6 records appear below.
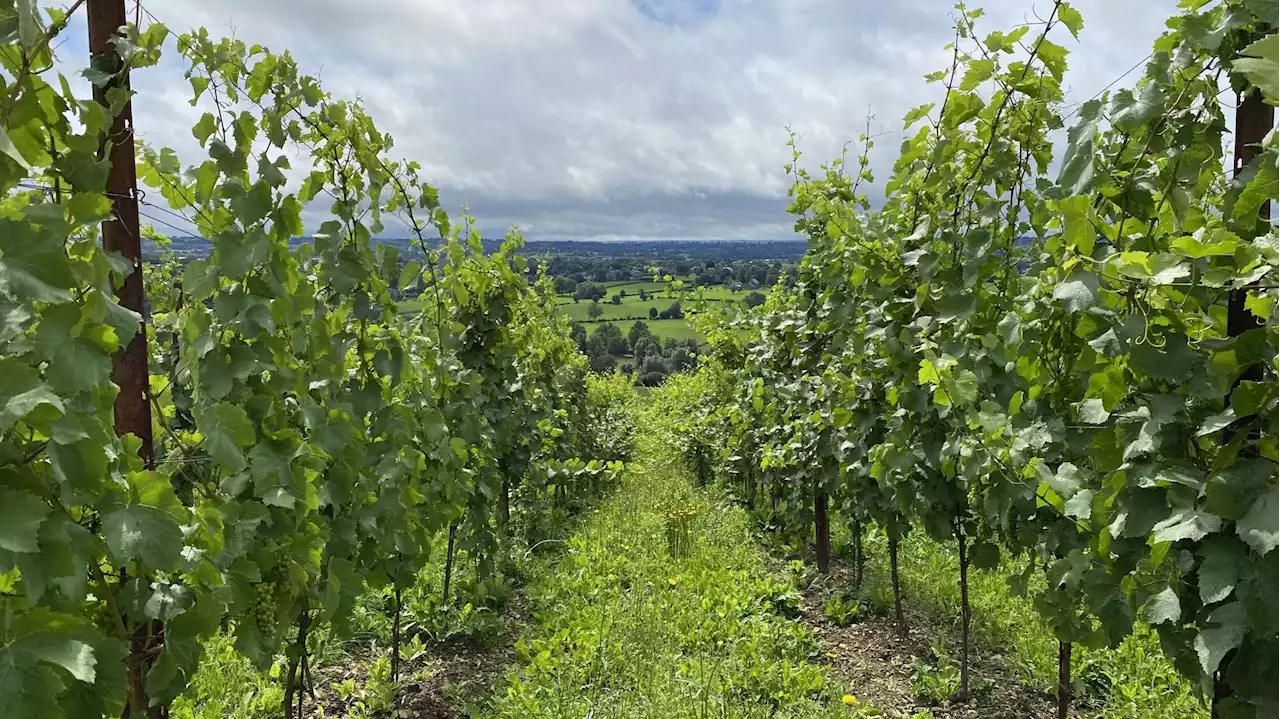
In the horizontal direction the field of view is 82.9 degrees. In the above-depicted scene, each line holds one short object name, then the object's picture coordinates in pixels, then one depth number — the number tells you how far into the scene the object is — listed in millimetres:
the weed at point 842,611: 4969
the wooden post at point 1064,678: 3070
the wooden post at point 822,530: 6035
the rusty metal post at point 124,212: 1659
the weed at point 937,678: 3873
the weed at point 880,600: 5023
